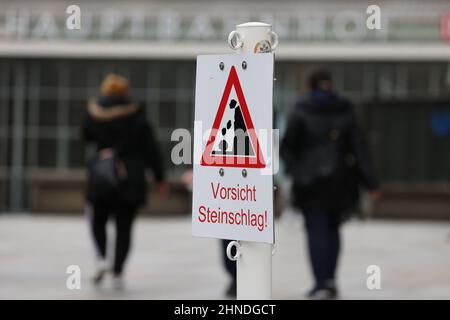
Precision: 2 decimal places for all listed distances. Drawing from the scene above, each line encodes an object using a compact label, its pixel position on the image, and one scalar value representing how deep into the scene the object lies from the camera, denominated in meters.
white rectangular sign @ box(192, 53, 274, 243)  7.71
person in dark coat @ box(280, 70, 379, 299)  15.87
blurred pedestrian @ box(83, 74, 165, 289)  16.92
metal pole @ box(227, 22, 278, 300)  8.01
